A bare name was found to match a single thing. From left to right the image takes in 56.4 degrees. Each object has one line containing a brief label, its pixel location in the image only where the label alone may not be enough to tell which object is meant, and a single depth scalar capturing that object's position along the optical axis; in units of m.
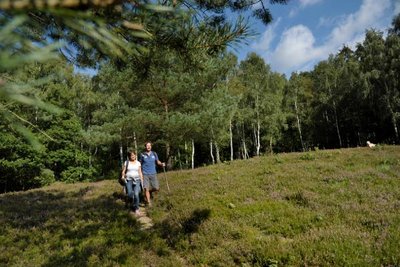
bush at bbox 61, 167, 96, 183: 48.47
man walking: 15.28
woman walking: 14.29
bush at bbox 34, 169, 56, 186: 44.31
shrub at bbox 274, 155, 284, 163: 22.01
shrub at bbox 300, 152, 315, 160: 21.84
